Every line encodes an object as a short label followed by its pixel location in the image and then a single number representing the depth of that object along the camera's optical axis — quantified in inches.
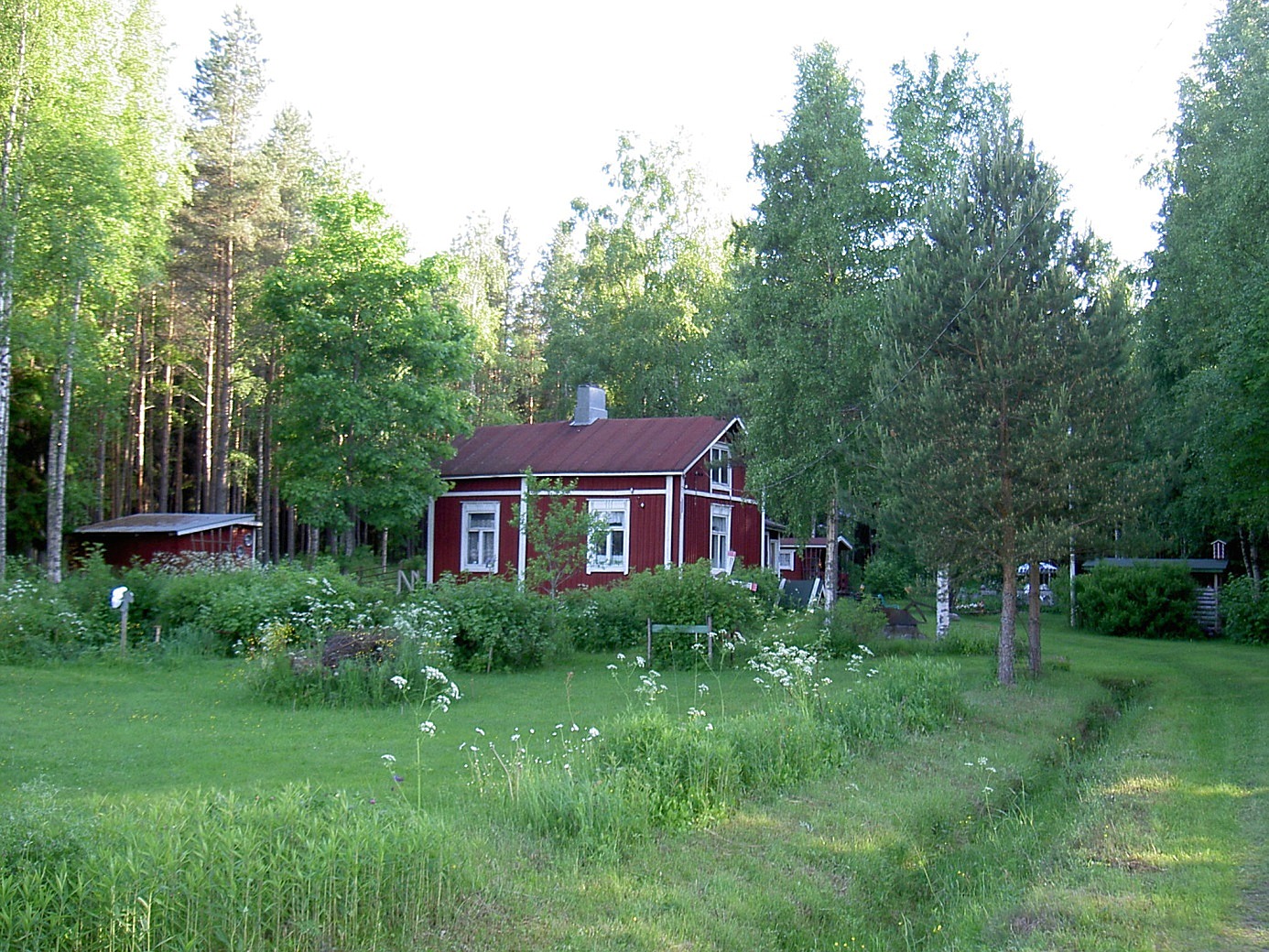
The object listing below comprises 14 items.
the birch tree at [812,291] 845.8
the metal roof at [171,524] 1003.3
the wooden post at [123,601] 636.7
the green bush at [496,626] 655.1
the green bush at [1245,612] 1112.2
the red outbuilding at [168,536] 1013.2
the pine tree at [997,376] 615.2
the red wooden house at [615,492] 1163.9
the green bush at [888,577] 1555.1
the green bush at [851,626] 774.5
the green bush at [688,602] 719.1
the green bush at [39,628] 639.8
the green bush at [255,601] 666.8
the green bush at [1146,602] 1190.9
